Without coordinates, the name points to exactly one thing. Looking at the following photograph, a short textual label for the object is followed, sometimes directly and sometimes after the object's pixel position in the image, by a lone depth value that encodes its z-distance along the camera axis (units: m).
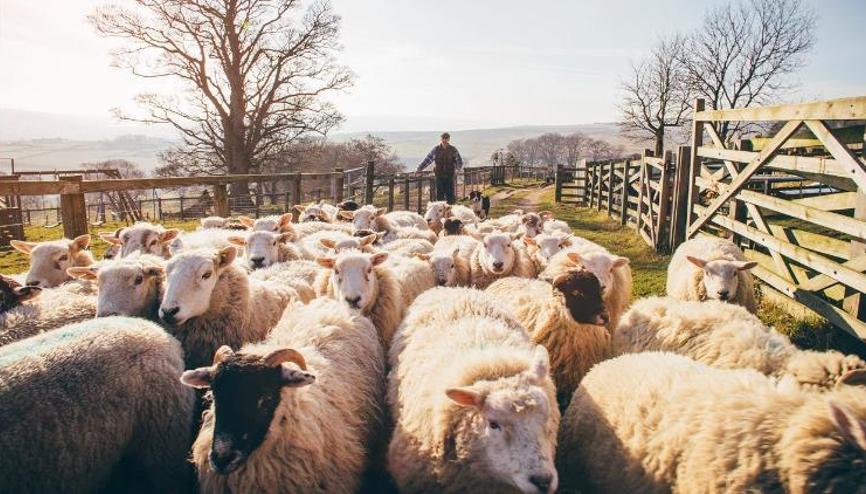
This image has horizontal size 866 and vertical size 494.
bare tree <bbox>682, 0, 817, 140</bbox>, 33.00
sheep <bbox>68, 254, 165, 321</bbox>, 3.60
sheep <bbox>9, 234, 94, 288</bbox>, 4.75
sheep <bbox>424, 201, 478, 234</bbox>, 10.55
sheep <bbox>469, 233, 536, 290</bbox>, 5.68
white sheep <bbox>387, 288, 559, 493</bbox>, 2.35
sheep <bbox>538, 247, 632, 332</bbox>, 4.68
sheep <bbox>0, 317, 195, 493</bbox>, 2.45
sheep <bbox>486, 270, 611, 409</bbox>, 3.90
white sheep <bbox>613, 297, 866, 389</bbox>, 2.63
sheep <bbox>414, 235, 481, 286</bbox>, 5.63
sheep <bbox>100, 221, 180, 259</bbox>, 5.40
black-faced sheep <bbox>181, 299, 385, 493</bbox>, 2.37
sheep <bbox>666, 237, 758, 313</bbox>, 4.88
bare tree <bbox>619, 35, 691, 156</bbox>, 35.22
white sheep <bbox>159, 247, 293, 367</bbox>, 3.60
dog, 15.55
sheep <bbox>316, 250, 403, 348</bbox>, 4.23
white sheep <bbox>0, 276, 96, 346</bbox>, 3.40
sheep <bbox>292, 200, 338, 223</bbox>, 9.45
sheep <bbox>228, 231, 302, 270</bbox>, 5.66
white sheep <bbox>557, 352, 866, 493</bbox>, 1.88
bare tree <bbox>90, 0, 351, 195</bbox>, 18.81
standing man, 12.91
